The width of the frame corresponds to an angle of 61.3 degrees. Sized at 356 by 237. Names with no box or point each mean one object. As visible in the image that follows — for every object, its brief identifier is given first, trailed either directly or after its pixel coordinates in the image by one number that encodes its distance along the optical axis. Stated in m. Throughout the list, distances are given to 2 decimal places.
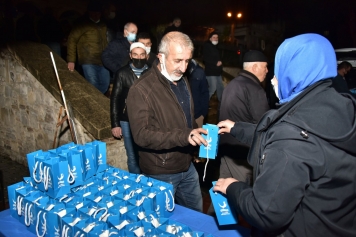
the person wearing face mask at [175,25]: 7.21
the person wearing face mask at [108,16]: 6.34
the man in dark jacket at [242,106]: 3.32
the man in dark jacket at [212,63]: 7.57
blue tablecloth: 2.05
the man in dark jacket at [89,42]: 5.37
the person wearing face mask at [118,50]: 5.07
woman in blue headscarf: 1.26
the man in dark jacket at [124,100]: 3.92
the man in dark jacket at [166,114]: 2.43
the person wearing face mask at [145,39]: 4.66
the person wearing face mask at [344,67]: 6.14
